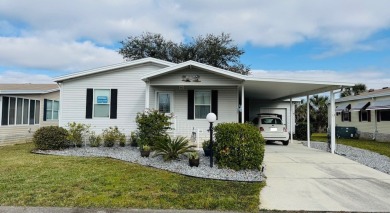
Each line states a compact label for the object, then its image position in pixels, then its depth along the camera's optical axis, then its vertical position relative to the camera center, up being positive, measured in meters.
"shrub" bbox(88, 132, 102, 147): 12.44 -0.86
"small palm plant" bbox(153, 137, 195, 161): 8.95 -0.82
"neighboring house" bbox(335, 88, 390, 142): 19.31 +0.68
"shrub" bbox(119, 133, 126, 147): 12.52 -0.82
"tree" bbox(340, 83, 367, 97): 33.09 +3.85
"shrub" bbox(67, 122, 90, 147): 11.95 -0.51
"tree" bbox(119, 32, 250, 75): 27.95 +7.11
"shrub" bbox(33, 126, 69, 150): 11.39 -0.69
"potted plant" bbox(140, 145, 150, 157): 9.80 -1.01
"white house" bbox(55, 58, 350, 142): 13.05 +1.04
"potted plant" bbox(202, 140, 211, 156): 9.47 -0.86
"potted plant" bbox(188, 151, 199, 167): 8.25 -1.09
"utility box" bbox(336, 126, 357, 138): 22.58 -0.72
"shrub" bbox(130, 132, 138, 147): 12.45 -0.77
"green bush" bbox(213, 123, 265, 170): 7.98 -0.72
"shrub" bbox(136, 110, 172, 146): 10.62 -0.21
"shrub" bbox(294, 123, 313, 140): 19.19 -0.57
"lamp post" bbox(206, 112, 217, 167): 8.15 +0.05
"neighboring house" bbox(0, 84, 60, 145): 14.50 +0.60
